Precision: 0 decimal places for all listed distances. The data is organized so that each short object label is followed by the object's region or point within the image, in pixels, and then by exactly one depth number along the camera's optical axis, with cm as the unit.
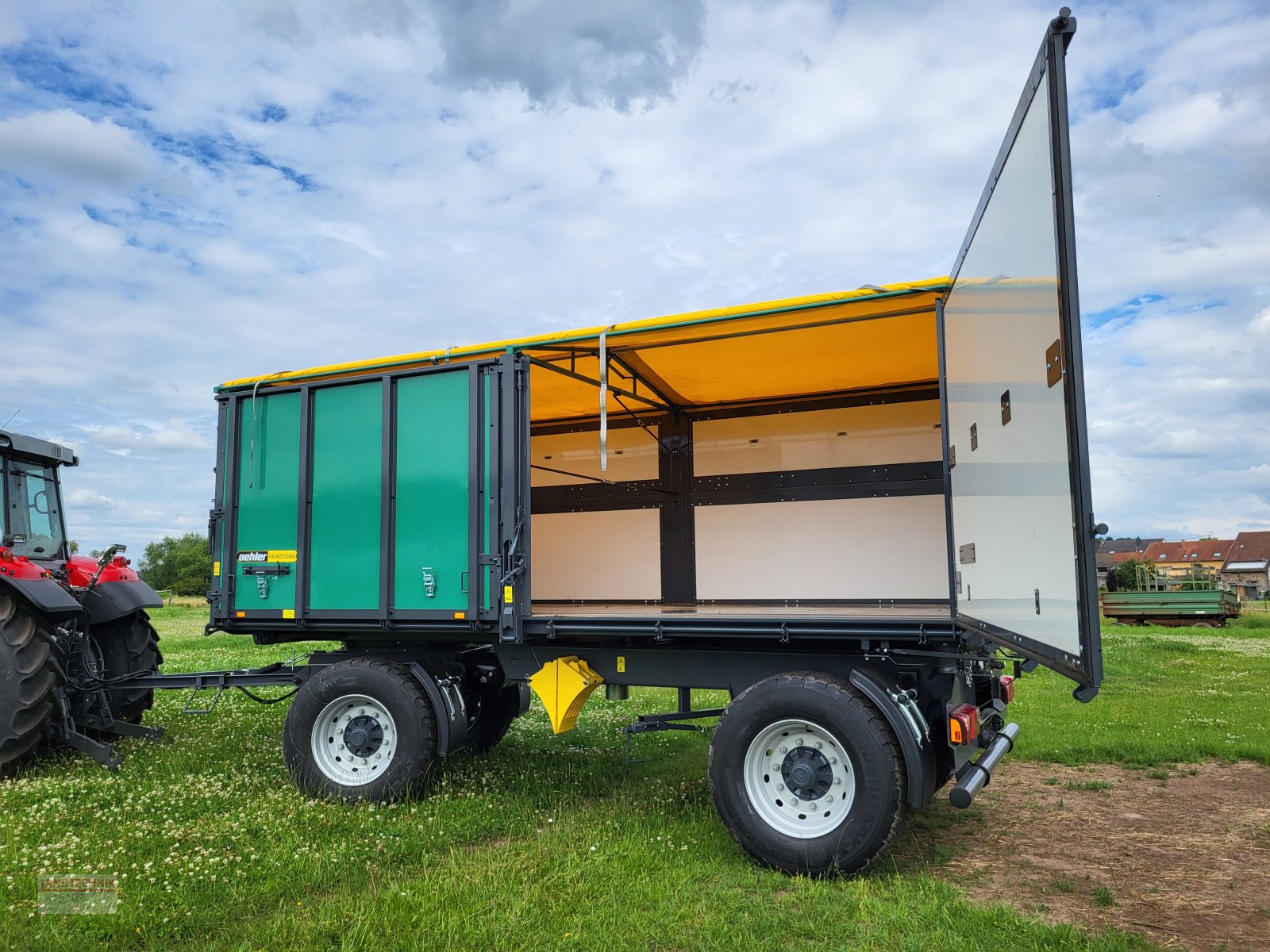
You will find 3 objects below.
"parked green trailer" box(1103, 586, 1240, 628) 2442
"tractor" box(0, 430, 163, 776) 651
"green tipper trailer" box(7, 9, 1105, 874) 399
